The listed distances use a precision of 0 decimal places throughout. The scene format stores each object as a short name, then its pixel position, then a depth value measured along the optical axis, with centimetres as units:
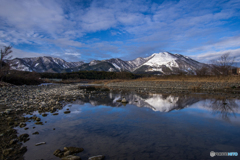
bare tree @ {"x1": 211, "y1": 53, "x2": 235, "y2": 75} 3206
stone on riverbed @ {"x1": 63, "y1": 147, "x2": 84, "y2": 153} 364
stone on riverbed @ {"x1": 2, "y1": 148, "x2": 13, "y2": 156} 339
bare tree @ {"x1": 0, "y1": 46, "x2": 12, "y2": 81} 2198
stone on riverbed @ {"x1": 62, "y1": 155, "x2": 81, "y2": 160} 324
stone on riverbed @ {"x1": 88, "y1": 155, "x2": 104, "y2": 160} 327
